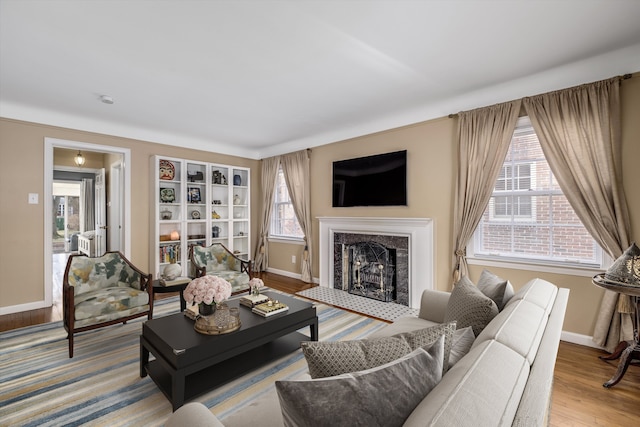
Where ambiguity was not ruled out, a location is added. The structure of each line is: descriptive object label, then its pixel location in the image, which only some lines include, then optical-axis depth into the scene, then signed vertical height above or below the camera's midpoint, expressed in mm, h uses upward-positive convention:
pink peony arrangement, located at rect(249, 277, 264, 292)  2672 -678
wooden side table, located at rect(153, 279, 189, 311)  3137 -836
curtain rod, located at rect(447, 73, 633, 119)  2414 +1139
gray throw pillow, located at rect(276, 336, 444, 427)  741 -500
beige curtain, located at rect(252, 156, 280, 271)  5793 +50
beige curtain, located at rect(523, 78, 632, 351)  2465 +400
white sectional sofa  724 -506
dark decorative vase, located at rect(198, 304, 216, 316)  2207 -749
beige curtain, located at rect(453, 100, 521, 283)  3036 +564
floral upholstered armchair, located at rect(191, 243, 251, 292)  3771 -747
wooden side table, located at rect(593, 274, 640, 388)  1969 -951
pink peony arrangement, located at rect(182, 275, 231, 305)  2090 -584
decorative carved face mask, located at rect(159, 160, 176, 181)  4742 +686
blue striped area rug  1818 -1268
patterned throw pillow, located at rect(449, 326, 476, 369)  1155 -572
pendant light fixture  5193 +932
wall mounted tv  3942 +459
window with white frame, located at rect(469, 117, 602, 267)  2801 -77
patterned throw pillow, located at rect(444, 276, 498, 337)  1571 -551
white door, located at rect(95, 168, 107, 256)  5531 -108
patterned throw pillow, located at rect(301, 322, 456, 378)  944 -477
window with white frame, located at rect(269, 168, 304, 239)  5661 -90
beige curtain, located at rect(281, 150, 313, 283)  5098 +350
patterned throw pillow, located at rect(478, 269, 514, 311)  1776 -502
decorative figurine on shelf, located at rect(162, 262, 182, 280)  3236 -692
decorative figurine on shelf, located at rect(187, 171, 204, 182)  5075 +618
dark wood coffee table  1843 -972
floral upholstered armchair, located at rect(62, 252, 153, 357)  2525 -817
